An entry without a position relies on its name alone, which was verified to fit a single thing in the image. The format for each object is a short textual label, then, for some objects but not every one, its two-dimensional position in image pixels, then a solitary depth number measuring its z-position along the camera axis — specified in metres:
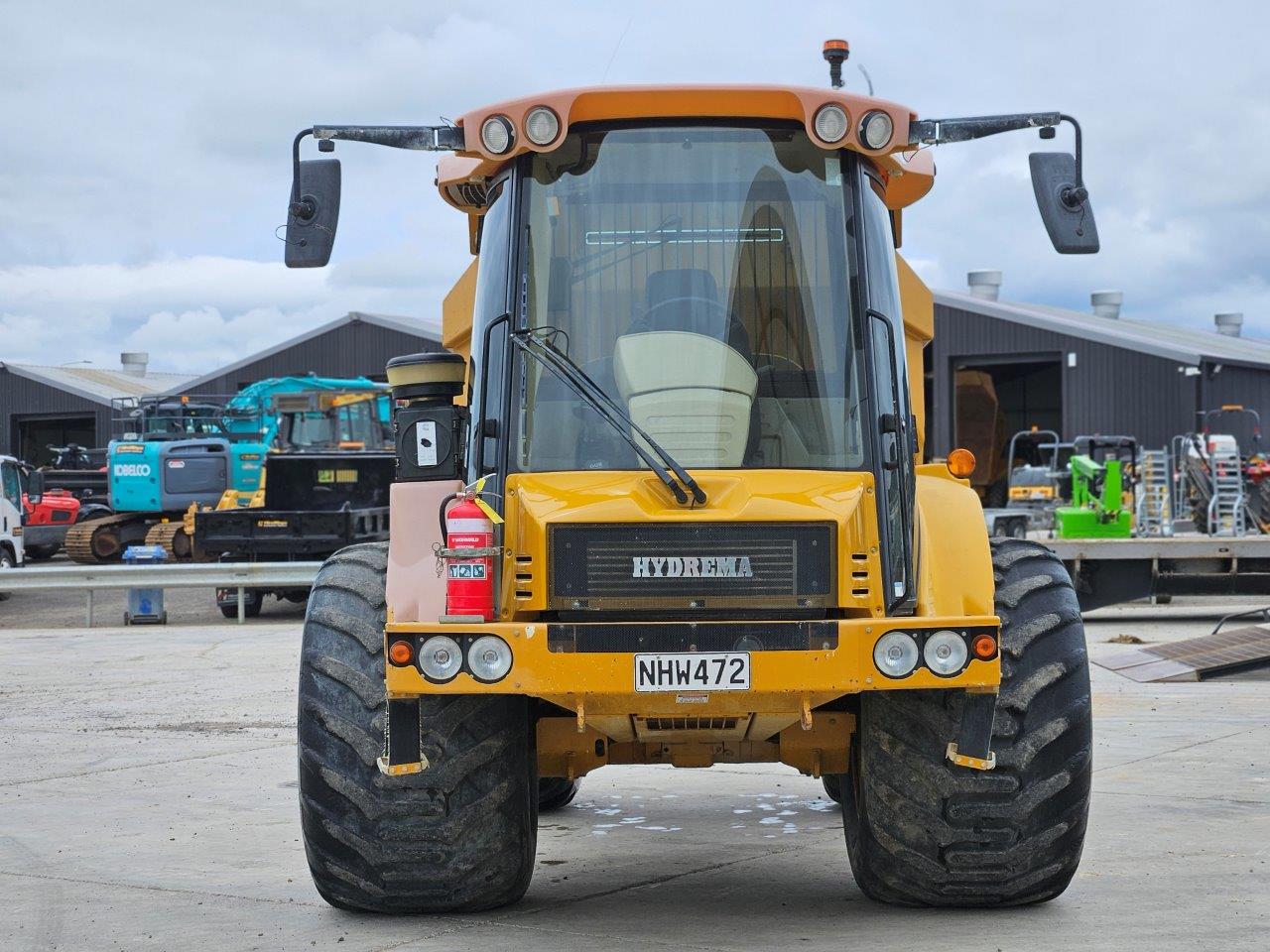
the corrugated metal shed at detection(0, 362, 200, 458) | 55.94
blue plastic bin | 21.02
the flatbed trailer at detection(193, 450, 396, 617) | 22.98
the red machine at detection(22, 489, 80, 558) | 35.06
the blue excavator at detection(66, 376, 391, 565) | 29.80
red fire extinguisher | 5.27
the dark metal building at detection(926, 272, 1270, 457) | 40.16
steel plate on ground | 13.62
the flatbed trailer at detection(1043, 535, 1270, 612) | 18.80
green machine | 24.33
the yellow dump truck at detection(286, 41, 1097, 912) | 5.27
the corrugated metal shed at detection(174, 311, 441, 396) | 47.56
